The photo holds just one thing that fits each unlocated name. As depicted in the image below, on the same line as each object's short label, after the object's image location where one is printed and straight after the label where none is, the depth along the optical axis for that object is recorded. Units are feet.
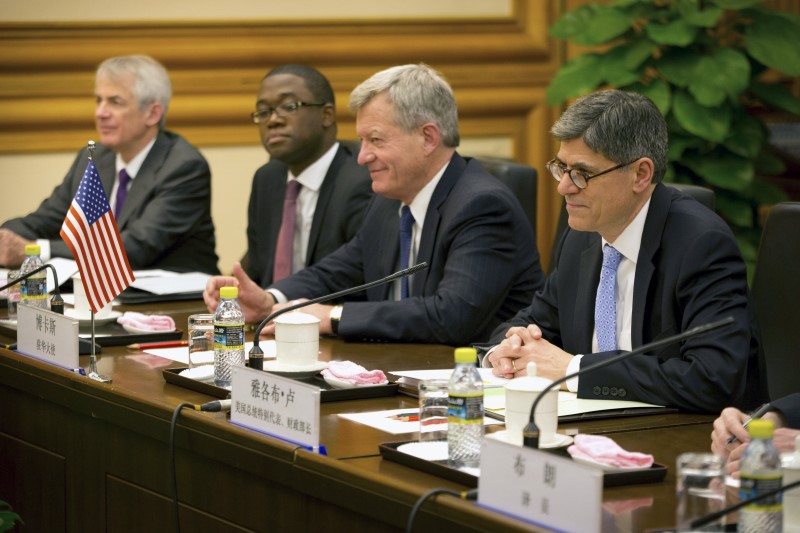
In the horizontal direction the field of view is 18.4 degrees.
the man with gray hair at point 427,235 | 22.70
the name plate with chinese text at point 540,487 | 10.86
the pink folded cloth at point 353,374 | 17.67
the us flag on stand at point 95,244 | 20.29
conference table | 12.85
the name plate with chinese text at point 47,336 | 19.03
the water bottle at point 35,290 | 22.35
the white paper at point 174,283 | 27.38
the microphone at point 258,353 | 16.77
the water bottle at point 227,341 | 17.75
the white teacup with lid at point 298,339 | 17.68
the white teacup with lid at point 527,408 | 13.40
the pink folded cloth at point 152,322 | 22.62
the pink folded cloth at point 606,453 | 13.07
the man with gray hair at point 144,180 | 32.16
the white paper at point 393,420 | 15.46
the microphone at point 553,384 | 12.44
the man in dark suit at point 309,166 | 29.32
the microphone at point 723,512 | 10.68
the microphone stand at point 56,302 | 20.70
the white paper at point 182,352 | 20.29
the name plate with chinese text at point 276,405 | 14.17
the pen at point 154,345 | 21.55
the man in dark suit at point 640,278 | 16.95
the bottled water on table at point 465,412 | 13.31
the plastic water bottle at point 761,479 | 10.76
